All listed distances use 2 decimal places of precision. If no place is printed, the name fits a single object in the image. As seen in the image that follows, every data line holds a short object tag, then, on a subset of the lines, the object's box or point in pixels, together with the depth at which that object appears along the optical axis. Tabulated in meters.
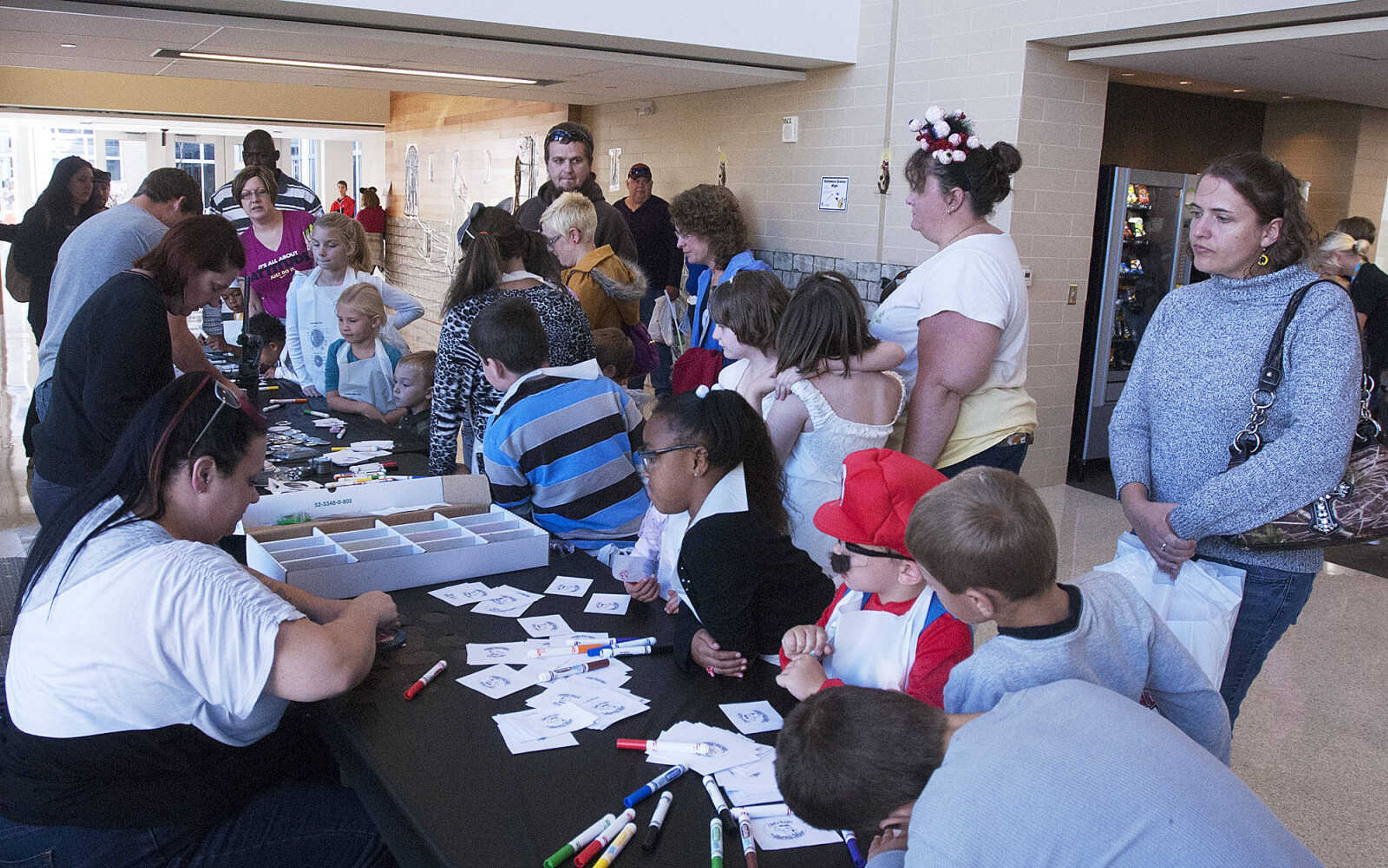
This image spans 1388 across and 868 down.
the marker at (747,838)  1.47
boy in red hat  1.84
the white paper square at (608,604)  2.42
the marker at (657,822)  1.50
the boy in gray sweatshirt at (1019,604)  1.45
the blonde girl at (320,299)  4.77
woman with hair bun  2.70
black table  1.53
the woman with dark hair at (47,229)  6.46
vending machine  6.66
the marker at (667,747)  1.76
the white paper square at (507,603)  2.39
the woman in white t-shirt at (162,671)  1.65
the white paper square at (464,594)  2.45
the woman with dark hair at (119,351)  2.87
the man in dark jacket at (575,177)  5.29
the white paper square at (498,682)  2.00
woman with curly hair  4.61
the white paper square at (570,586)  2.52
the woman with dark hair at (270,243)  5.49
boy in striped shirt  2.98
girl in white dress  2.81
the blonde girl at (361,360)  4.55
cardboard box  2.43
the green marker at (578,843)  1.45
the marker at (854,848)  1.50
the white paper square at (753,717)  1.87
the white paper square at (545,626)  2.27
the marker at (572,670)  2.04
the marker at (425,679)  1.98
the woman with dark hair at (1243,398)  1.98
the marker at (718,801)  1.58
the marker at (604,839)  1.47
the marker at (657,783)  1.61
